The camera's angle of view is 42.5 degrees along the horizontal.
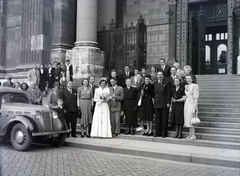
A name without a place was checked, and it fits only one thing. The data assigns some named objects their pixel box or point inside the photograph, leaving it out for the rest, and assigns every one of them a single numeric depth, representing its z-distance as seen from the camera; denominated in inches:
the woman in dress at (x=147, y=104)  400.2
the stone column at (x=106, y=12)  777.6
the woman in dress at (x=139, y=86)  414.2
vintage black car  337.1
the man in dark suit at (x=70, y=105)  412.8
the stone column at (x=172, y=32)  692.7
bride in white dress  408.2
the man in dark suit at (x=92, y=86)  433.7
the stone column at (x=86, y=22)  638.5
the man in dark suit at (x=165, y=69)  449.4
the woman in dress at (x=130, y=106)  412.5
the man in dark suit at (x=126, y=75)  478.9
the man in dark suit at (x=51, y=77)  594.7
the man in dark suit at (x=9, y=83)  569.6
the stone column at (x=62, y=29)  685.9
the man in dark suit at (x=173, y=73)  415.0
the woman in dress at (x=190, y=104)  357.8
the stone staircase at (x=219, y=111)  356.8
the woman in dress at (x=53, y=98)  407.5
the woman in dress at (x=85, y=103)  416.8
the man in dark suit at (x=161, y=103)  383.2
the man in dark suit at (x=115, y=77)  454.4
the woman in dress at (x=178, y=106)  369.4
